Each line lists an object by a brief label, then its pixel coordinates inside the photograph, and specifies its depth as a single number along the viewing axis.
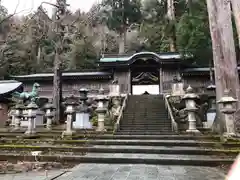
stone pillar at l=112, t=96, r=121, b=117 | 12.03
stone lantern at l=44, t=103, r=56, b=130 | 9.95
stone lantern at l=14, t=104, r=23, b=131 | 10.47
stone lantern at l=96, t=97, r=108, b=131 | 7.96
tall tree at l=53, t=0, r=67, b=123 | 11.88
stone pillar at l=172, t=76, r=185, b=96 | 14.16
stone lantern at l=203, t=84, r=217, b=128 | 9.27
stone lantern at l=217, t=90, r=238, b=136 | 6.01
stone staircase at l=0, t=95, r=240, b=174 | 4.88
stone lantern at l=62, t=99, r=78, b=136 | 7.00
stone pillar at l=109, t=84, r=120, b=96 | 14.88
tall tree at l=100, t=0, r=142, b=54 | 26.33
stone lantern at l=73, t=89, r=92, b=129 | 9.12
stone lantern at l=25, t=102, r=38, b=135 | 7.35
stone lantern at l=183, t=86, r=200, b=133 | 7.48
